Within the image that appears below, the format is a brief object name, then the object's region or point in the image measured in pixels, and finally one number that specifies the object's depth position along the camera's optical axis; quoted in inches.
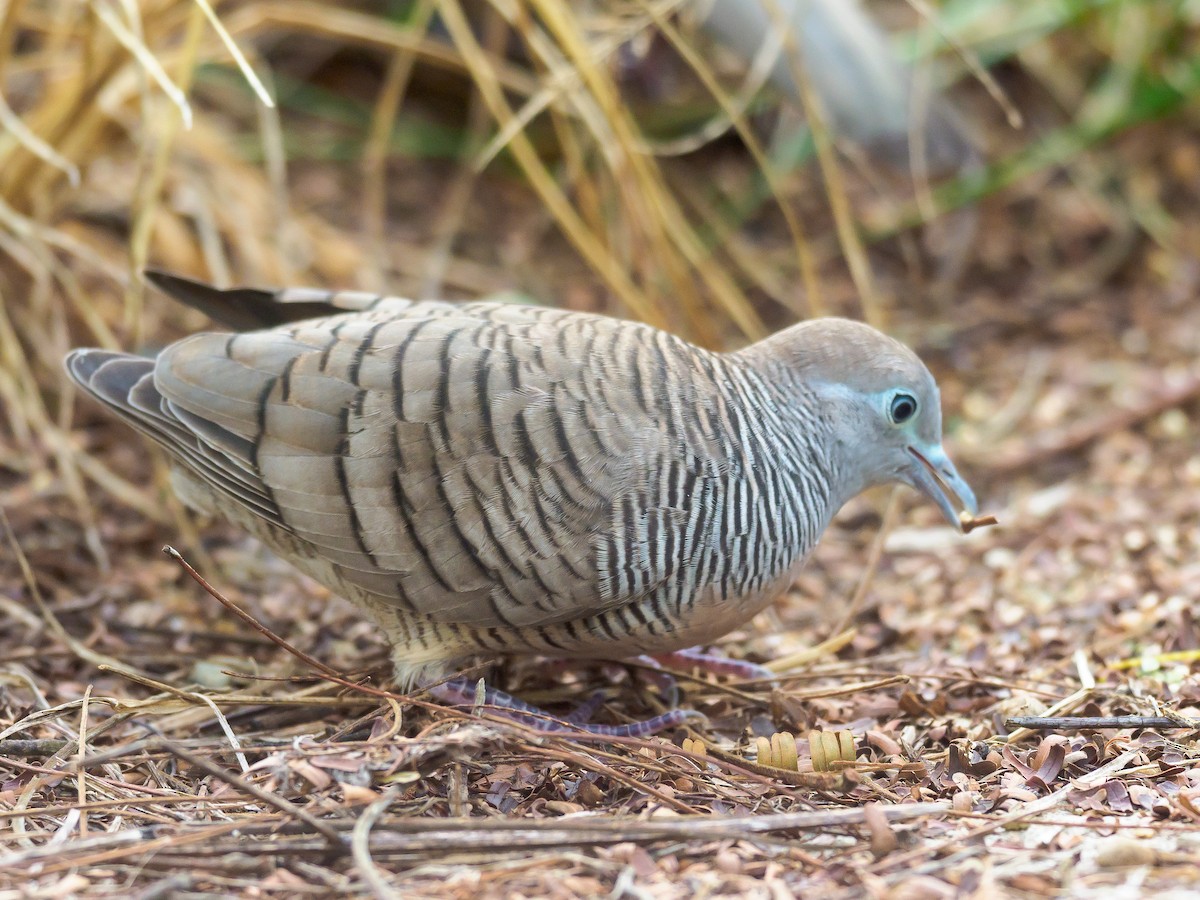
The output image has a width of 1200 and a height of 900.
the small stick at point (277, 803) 171.9
